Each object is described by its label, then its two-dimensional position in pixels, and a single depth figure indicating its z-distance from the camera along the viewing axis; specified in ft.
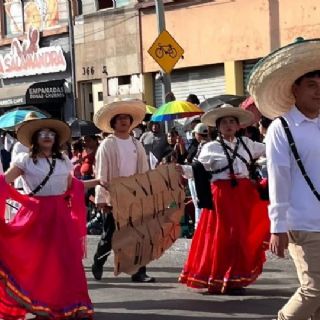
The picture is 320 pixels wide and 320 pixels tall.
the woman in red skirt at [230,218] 29.04
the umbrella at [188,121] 48.96
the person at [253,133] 41.35
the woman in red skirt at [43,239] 24.80
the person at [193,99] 55.67
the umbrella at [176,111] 50.57
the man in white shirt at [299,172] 17.94
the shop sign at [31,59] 88.74
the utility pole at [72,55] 86.22
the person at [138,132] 54.85
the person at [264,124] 36.22
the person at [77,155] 51.41
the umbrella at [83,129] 55.54
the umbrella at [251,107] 36.44
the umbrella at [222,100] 45.95
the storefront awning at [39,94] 88.02
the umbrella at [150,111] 58.14
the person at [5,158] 46.08
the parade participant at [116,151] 30.83
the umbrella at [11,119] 45.47
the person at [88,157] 50.11
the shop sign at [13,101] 89.97
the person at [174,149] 45.93
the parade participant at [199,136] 40.78
